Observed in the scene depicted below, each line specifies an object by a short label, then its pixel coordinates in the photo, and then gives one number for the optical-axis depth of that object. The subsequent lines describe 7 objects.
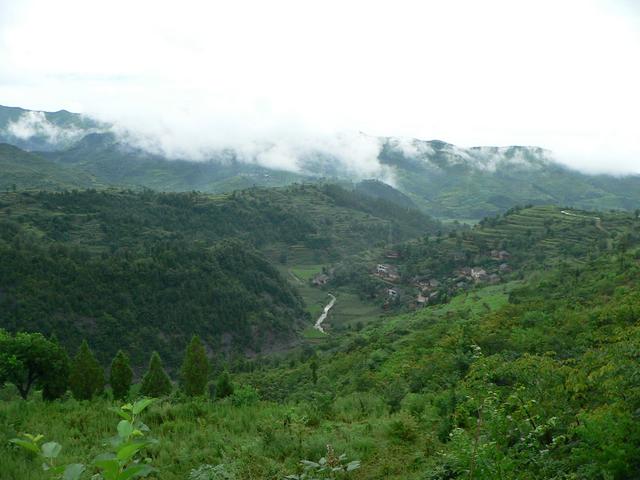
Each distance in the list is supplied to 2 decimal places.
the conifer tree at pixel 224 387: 25.56
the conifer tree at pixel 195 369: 35.53
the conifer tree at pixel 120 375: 33.09
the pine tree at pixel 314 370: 40.24
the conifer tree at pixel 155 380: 35.75
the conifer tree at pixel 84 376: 31.77
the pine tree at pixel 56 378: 31.72
